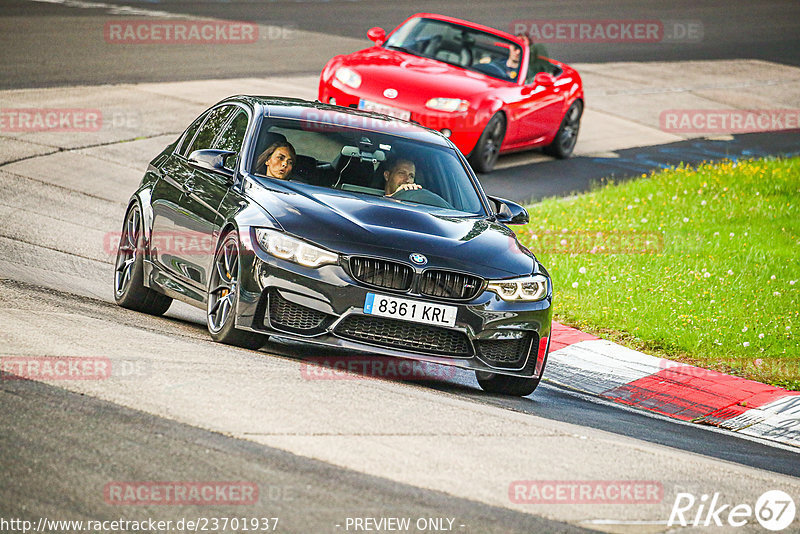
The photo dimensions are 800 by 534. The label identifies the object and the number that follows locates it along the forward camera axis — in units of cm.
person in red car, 3500
